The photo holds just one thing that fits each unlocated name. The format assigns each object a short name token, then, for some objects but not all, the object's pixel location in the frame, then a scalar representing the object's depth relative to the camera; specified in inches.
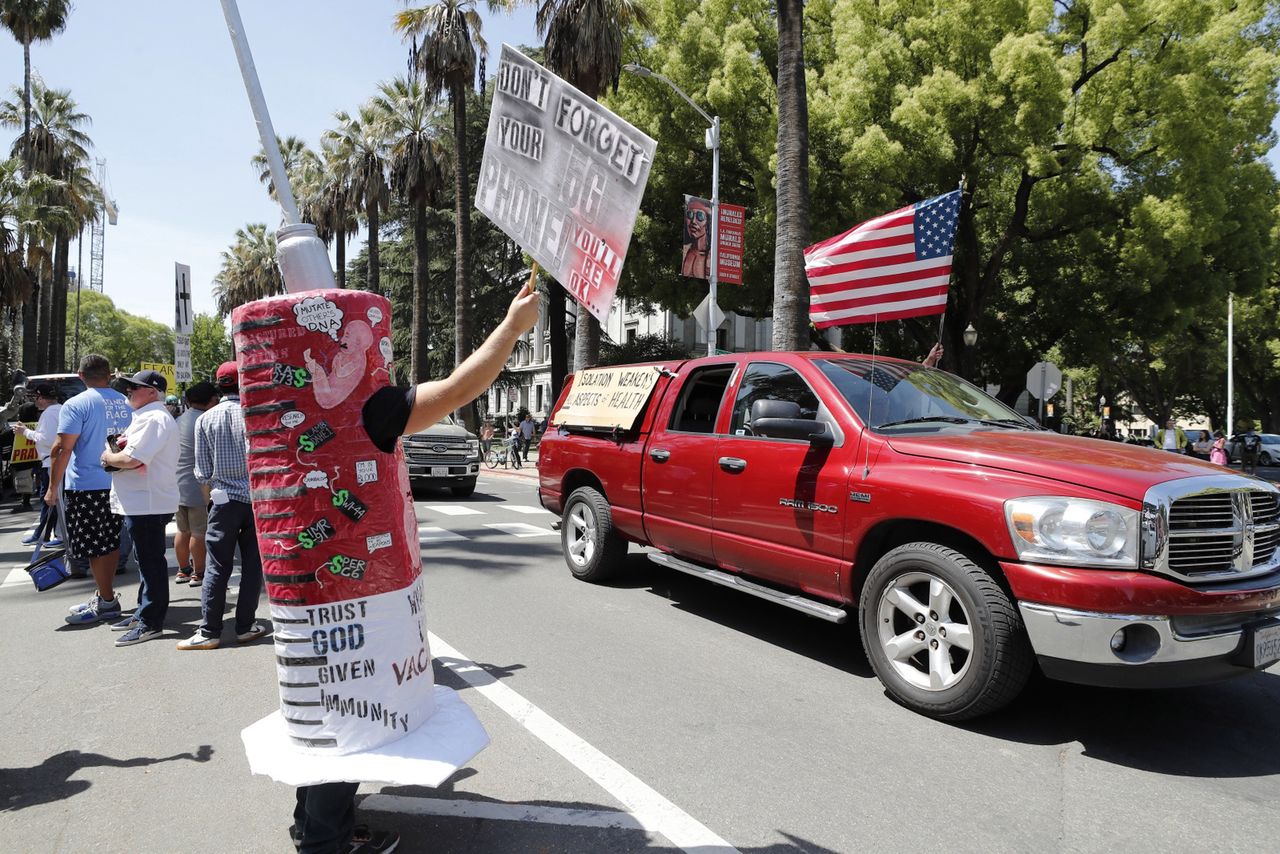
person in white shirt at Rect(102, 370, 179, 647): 220.2
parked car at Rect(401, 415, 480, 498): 605.3
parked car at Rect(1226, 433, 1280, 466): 1259.8
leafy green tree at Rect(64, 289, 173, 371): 3410.4
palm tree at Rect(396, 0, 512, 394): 976.3
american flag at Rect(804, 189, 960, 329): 281.6
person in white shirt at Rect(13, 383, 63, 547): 302.7
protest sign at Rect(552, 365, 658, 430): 262.1
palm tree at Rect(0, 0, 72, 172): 1225.4
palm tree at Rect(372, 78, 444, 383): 1168.8
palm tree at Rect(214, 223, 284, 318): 2196.1
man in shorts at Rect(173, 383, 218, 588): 282.0
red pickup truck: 138.5
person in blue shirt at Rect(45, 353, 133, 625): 233.3
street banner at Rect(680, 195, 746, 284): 668.7
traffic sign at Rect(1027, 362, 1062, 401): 799.6
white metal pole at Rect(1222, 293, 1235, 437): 1321.4
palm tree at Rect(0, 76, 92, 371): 1314.0
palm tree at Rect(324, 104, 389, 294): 1327.5
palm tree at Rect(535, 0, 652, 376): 747.4
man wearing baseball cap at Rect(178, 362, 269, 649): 209.8
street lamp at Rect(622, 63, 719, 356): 670.6
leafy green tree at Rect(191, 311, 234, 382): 3425.2
